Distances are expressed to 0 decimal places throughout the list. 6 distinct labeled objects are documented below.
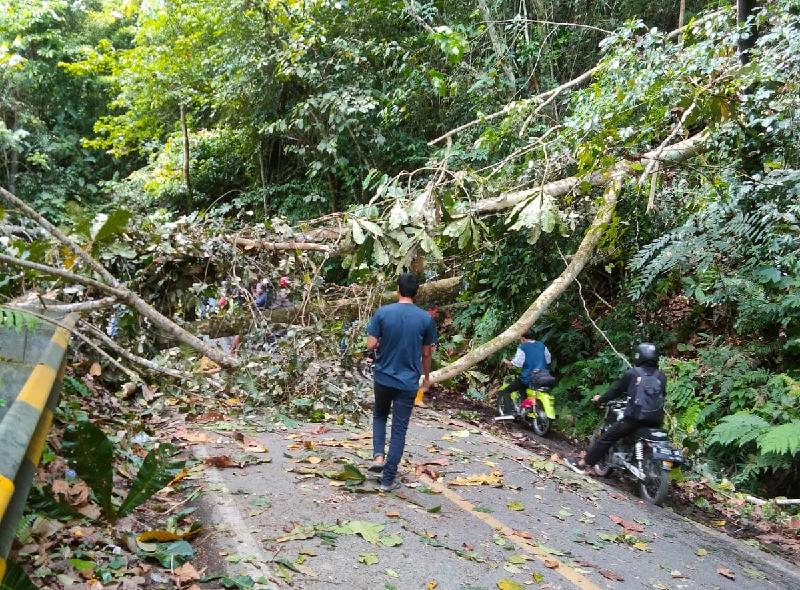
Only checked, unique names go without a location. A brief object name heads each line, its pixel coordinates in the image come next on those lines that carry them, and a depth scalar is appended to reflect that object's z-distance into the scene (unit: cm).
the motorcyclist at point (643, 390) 716
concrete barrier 194
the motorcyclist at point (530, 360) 975
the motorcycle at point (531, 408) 959
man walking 535
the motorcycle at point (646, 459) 695
